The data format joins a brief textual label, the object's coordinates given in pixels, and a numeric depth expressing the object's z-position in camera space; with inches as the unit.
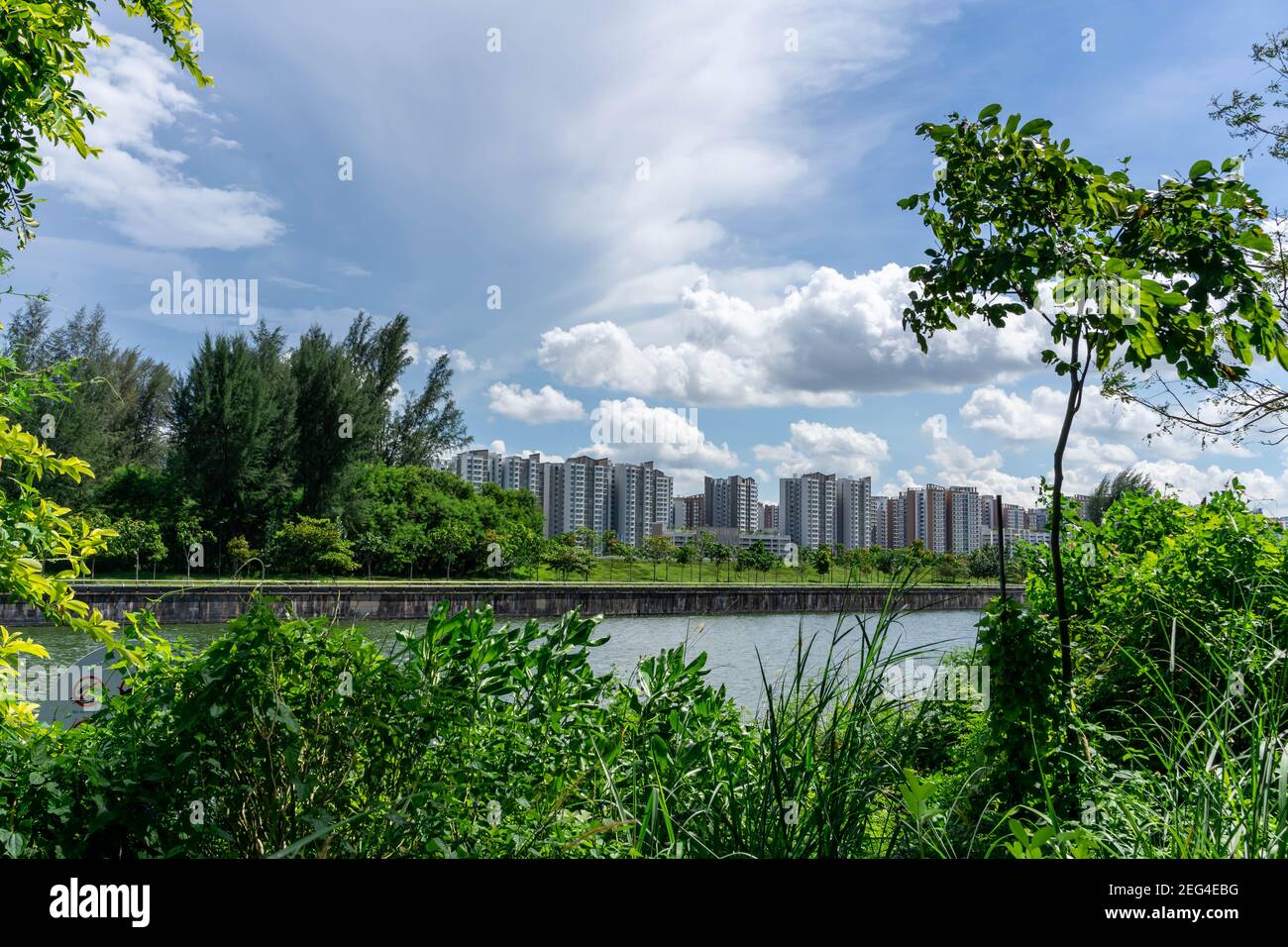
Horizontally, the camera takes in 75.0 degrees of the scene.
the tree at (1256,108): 257.3
